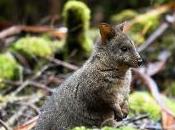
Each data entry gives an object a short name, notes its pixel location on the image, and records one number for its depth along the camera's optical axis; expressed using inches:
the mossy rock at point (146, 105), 499.3
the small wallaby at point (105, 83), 367.1
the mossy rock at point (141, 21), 701.0
